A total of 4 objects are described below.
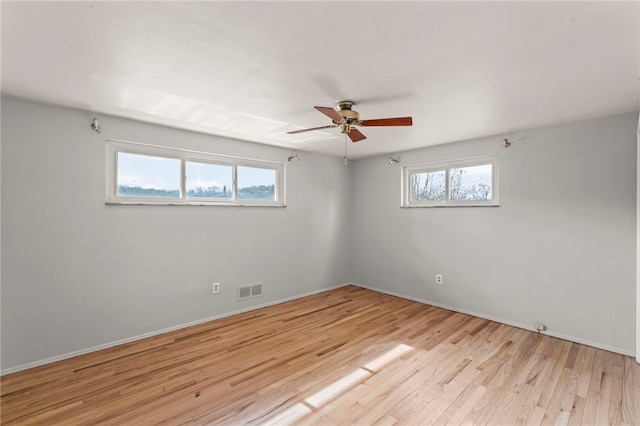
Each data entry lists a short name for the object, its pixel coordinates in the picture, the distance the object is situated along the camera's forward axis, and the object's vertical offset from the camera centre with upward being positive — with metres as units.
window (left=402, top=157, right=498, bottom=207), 3.88 +0.42
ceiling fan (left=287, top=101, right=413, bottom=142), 2.35 +0.78
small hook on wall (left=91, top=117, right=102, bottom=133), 2.86 +0.84
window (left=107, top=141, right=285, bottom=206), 3.14 +0.43
